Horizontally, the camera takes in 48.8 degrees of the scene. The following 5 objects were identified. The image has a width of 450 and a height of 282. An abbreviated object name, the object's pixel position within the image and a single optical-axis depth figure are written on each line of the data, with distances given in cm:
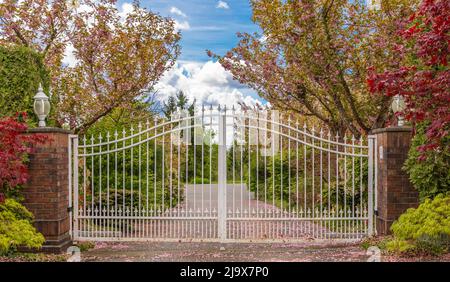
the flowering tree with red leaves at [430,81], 566
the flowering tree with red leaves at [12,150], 647
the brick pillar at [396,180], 782
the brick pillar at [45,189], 754
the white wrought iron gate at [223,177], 821
